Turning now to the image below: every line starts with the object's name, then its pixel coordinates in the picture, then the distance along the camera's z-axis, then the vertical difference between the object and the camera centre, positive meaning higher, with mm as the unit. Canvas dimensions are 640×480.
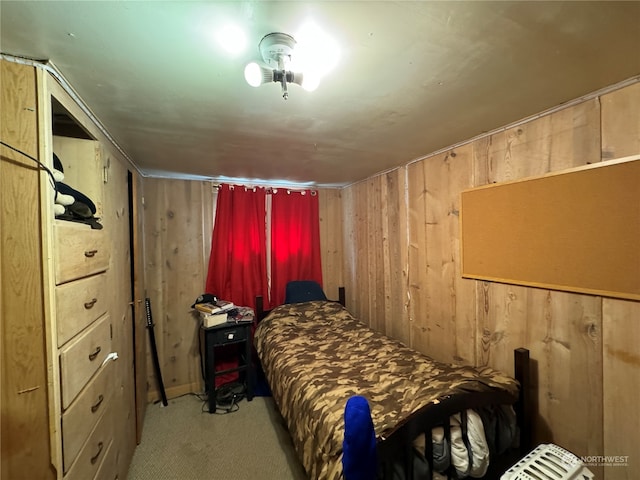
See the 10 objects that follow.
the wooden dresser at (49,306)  877 -243
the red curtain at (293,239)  3258 -26
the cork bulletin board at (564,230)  1203 +13
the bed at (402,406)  1164 -954
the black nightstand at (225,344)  2531 -1098
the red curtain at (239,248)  2980 -106
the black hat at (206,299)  2799 -637
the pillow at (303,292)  3153 -663
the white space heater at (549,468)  972 -902
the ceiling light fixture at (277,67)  870 +617
